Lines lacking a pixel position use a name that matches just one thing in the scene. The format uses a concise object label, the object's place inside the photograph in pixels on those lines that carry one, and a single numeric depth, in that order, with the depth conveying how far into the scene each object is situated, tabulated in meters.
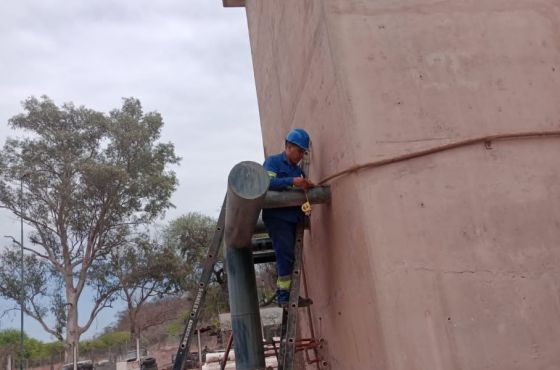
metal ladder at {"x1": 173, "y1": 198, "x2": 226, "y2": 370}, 3.46
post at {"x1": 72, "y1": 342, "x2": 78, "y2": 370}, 21.49
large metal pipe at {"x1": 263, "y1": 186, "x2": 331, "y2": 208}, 3.27
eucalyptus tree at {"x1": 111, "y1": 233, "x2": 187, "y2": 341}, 27.03
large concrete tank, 2.55
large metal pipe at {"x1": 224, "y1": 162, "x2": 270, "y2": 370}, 3.04
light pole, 24.08
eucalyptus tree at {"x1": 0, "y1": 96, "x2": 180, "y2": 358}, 24.56
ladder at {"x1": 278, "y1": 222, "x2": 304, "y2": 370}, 3.14
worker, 3.58
